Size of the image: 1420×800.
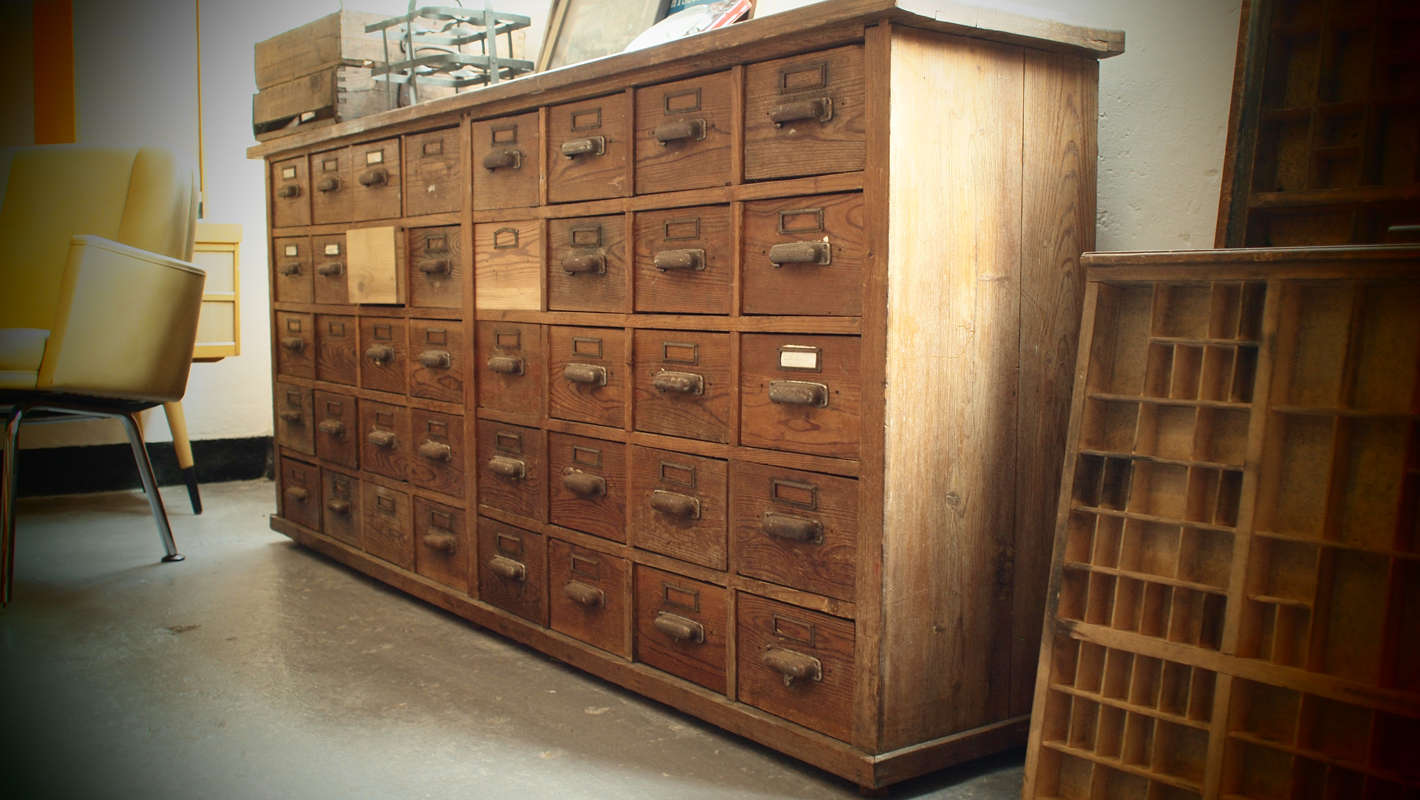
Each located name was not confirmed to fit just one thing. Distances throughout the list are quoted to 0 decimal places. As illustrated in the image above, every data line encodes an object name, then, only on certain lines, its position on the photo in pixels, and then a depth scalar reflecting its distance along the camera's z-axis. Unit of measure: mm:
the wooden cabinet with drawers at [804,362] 1452
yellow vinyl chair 2525
